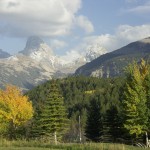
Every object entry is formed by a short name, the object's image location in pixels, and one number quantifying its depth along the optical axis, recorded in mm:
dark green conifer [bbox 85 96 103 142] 90188
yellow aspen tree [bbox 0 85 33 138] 81200
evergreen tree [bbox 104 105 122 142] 80625
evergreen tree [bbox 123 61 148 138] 58459
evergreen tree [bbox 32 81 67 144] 79812
